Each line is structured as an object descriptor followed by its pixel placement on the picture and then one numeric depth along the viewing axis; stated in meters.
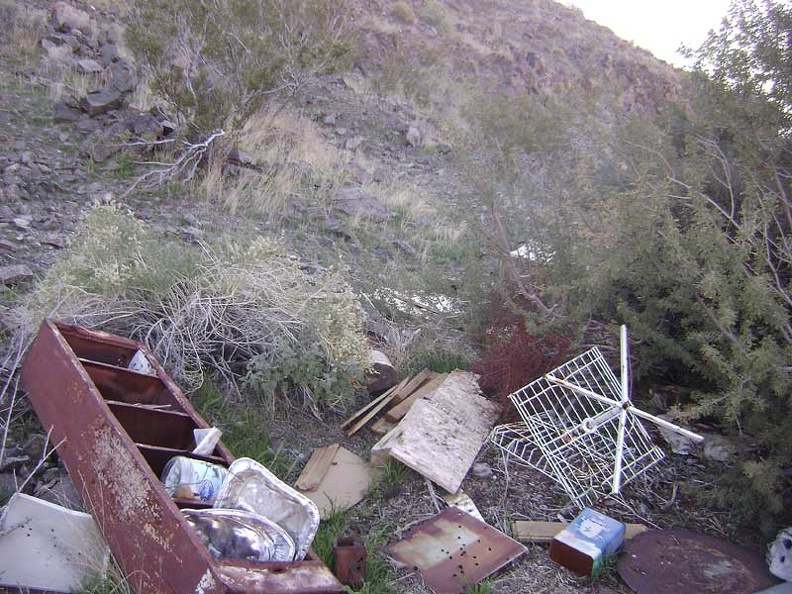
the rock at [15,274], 4.11
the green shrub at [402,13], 20.75
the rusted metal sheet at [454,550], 2.68
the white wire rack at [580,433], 3.33
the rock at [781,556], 2.82
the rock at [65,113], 7.20
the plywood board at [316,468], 3.24
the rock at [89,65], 8.56
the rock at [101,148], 6.63
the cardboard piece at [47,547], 2.30
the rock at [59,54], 8.59
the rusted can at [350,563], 2.52
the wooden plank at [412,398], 3.83
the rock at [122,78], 7.96
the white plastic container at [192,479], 2.54
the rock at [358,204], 7.34
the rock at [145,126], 7.13
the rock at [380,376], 4.11
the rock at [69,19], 9.68
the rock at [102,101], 7.39
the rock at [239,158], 7.54
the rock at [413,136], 11.66
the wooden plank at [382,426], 3.77
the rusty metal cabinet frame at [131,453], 2.08
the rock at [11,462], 2.81
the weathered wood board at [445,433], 3.29
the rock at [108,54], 9.28
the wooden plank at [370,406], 3.83
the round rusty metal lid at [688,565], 2.73
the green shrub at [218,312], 3.61
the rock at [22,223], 4.96
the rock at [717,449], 3.46
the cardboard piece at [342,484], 3.16
